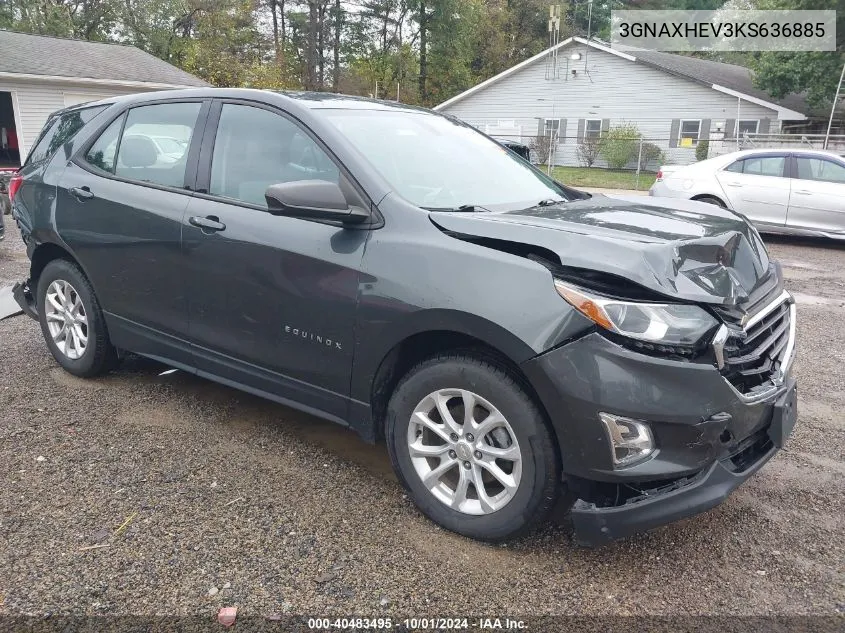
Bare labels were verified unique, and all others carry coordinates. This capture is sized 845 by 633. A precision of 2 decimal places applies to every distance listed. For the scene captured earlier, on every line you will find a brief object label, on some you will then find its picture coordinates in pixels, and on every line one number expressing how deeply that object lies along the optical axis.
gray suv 2.33
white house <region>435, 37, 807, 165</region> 26.91
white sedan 9.86
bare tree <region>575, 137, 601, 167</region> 28.45
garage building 19.27
